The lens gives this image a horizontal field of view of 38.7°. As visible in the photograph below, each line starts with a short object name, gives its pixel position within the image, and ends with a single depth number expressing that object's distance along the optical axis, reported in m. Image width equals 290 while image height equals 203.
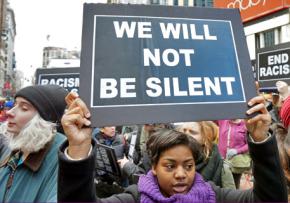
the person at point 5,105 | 7.10
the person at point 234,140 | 5.17
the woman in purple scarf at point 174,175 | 1.90
